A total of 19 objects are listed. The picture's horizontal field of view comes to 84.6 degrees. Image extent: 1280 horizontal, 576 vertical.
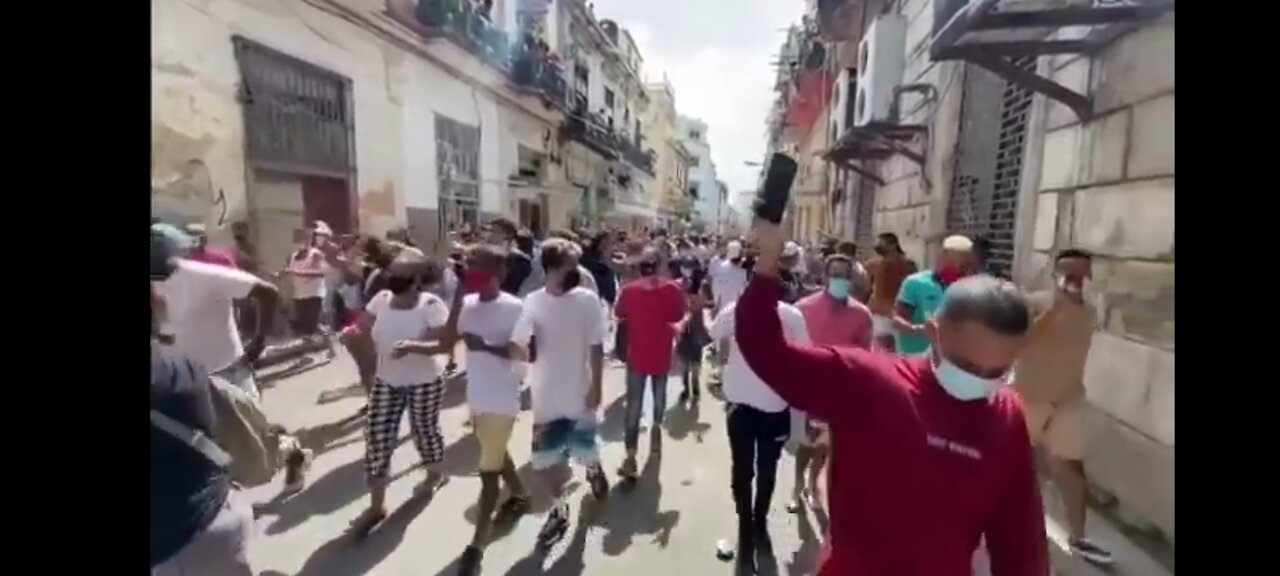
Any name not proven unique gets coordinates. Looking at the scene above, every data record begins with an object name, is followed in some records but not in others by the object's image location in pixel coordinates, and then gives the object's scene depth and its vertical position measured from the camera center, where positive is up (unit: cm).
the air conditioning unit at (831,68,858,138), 1155 +257
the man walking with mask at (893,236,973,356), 374 -22
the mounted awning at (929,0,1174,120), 394 +138
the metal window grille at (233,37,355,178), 563 +106
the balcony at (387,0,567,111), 657 +249
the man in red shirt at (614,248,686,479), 449 -54
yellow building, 3978 +604
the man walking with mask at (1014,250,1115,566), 324 -52
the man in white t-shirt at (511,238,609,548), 343 -55
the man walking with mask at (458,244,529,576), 323 -59
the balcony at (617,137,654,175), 2720 +396
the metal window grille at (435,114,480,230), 710 +75
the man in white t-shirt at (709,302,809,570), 321 -86
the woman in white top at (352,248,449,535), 337 -63
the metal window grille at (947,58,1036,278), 558 +77
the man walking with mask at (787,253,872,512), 355 -32
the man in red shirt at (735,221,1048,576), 146 -39
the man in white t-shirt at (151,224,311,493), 286 -34
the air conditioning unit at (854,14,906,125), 901 +245
